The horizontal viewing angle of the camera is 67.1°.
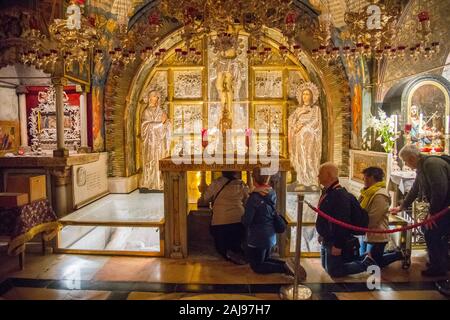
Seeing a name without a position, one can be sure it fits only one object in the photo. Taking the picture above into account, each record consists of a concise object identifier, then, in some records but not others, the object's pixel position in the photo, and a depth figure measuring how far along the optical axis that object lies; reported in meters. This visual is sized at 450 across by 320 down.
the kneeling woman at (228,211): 4.55
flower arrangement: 8.29
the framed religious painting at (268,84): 10.38
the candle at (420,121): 9.19
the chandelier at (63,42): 6.17
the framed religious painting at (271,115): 10.38
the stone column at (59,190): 6.88
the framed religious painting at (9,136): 9.20
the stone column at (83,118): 9.52
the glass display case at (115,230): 5.33
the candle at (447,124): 8.67
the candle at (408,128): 8.54
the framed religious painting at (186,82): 10.47
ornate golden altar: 4.86
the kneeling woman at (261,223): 4.05
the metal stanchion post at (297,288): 3.69
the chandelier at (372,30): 6.11
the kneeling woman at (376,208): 4.25
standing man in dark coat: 4.17
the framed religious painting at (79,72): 7.72
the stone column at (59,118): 7.18
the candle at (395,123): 8.51
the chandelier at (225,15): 6.32
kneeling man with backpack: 3.95
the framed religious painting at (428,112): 9.00
